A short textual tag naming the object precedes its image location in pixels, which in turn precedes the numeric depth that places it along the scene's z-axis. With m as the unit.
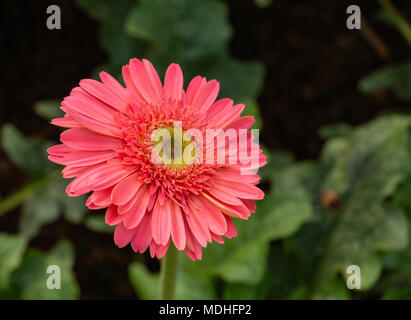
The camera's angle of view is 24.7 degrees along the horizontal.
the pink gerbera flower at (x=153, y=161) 0.43
